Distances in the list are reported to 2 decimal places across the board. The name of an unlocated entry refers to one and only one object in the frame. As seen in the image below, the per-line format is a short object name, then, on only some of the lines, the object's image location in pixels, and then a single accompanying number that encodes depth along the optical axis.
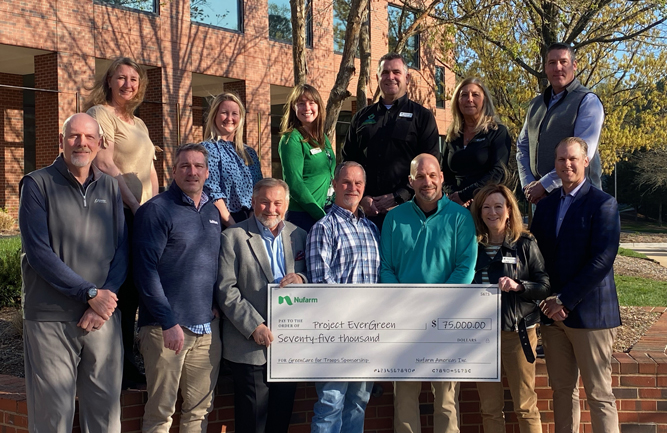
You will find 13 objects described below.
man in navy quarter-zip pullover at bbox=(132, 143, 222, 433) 4.02
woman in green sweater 5.01
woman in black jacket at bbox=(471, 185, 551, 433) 4.39
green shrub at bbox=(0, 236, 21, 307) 7.52
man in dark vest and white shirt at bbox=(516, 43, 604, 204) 4.80
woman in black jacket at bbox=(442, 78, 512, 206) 5.15
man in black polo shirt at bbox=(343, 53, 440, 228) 5.22
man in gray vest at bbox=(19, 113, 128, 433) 3.74
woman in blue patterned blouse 4.73
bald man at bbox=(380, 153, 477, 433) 4.39
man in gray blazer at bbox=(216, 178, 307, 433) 4.23
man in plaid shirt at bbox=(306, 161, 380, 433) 4.32
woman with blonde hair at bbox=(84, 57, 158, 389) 4.50
